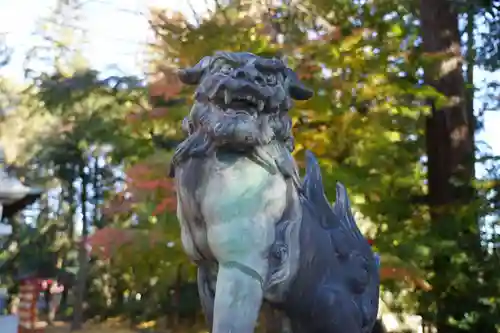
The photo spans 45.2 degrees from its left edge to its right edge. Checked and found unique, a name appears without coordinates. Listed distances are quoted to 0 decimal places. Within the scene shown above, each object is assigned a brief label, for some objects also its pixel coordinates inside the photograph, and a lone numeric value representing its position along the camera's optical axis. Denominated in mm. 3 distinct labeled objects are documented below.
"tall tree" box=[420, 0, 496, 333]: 6121
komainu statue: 2111
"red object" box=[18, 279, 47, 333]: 17203
